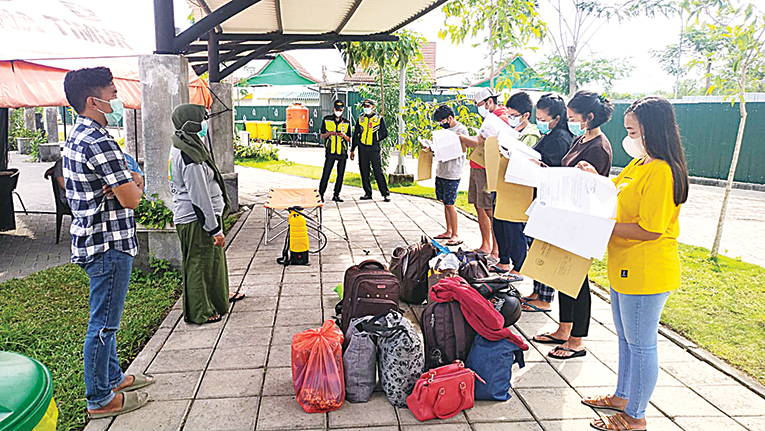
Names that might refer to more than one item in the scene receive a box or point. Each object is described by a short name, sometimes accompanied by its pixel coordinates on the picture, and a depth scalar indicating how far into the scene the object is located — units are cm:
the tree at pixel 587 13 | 1273
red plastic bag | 327
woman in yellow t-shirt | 273
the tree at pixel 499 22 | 712
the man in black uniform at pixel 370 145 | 1057
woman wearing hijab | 421
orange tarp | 577
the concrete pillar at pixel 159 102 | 553
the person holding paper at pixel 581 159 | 375
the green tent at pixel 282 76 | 2720
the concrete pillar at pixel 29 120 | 1970
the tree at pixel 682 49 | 2659
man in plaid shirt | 299
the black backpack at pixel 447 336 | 353
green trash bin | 138
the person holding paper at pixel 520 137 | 534
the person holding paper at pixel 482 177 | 591
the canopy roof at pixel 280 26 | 550
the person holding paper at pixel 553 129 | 447
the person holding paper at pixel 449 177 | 657
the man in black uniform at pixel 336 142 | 1034
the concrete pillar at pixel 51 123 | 1698
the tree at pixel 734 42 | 615
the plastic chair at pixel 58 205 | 740
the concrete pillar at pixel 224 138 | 953
